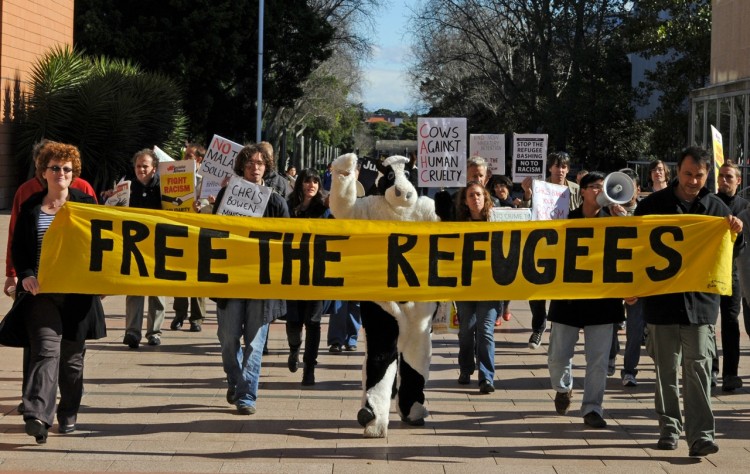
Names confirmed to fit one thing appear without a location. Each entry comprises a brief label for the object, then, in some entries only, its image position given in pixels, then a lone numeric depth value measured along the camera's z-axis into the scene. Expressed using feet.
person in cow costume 24.44
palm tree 99.04
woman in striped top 22.59
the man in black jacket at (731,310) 30.30
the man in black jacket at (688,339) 22.45
